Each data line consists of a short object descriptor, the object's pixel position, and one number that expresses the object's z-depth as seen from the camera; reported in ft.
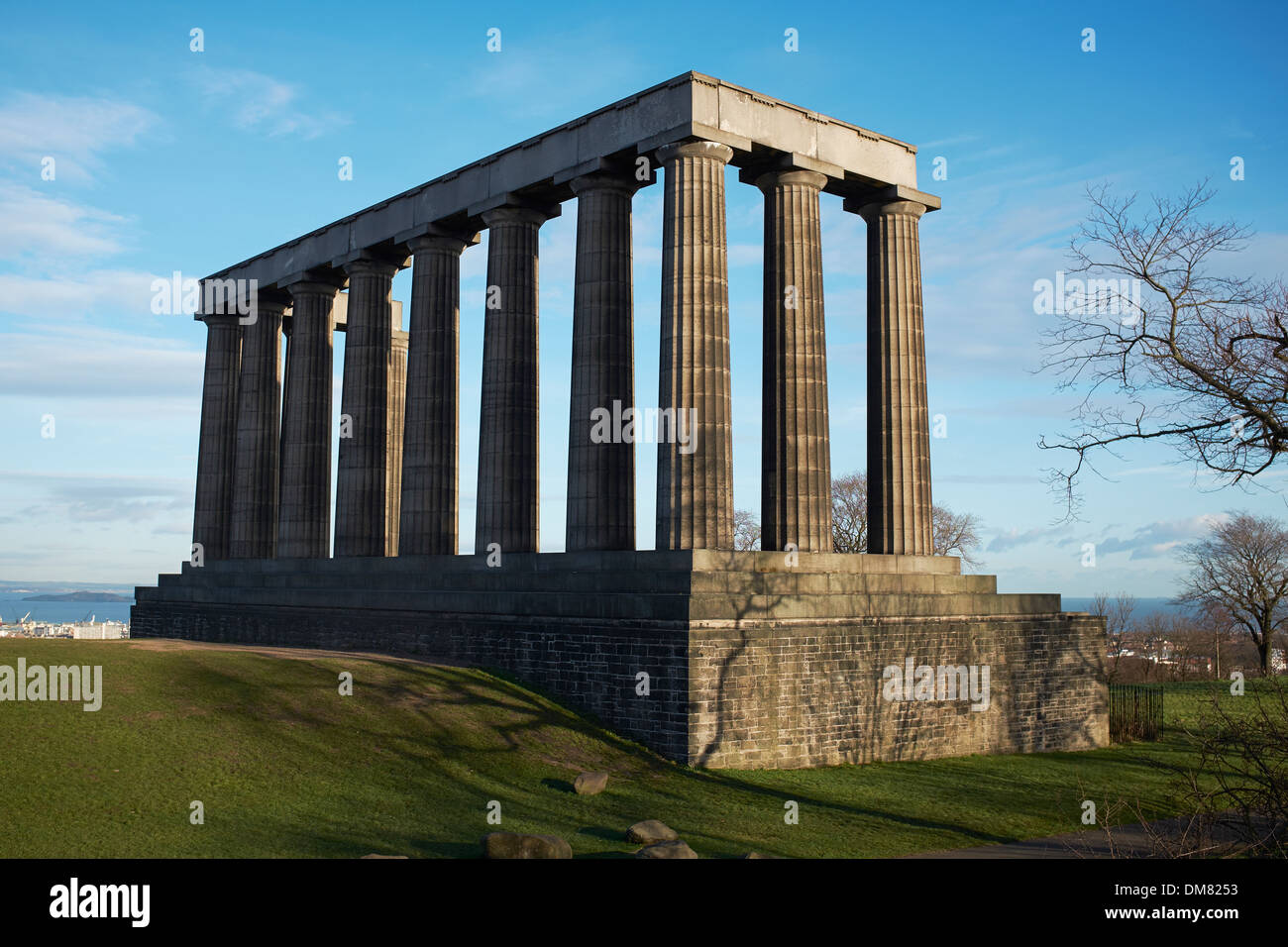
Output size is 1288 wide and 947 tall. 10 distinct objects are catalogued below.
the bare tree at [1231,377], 64.44
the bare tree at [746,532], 319.88
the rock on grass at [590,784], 79.66
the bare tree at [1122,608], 286.66
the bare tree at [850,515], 259.80
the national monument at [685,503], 98.27
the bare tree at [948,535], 284.20
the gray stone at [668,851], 59.00
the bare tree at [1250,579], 234.99
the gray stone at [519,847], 58.13
